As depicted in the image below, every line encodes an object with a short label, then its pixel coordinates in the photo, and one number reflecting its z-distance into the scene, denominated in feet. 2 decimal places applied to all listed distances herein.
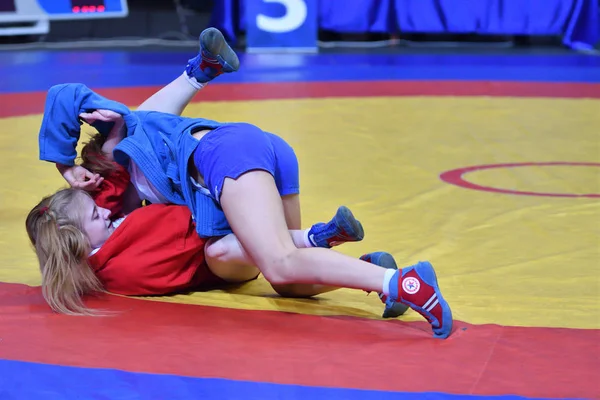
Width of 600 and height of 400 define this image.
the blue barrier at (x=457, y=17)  48.40
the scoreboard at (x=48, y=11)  48.84
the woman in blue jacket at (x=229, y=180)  12.87
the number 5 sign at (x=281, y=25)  46.09
